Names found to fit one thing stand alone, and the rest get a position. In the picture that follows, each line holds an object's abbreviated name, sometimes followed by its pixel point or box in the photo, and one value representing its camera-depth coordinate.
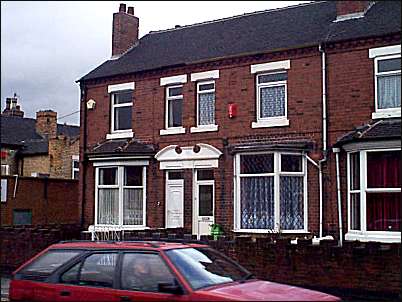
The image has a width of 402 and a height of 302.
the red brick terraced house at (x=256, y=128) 18.03
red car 7.54
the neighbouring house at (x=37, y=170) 27.08
